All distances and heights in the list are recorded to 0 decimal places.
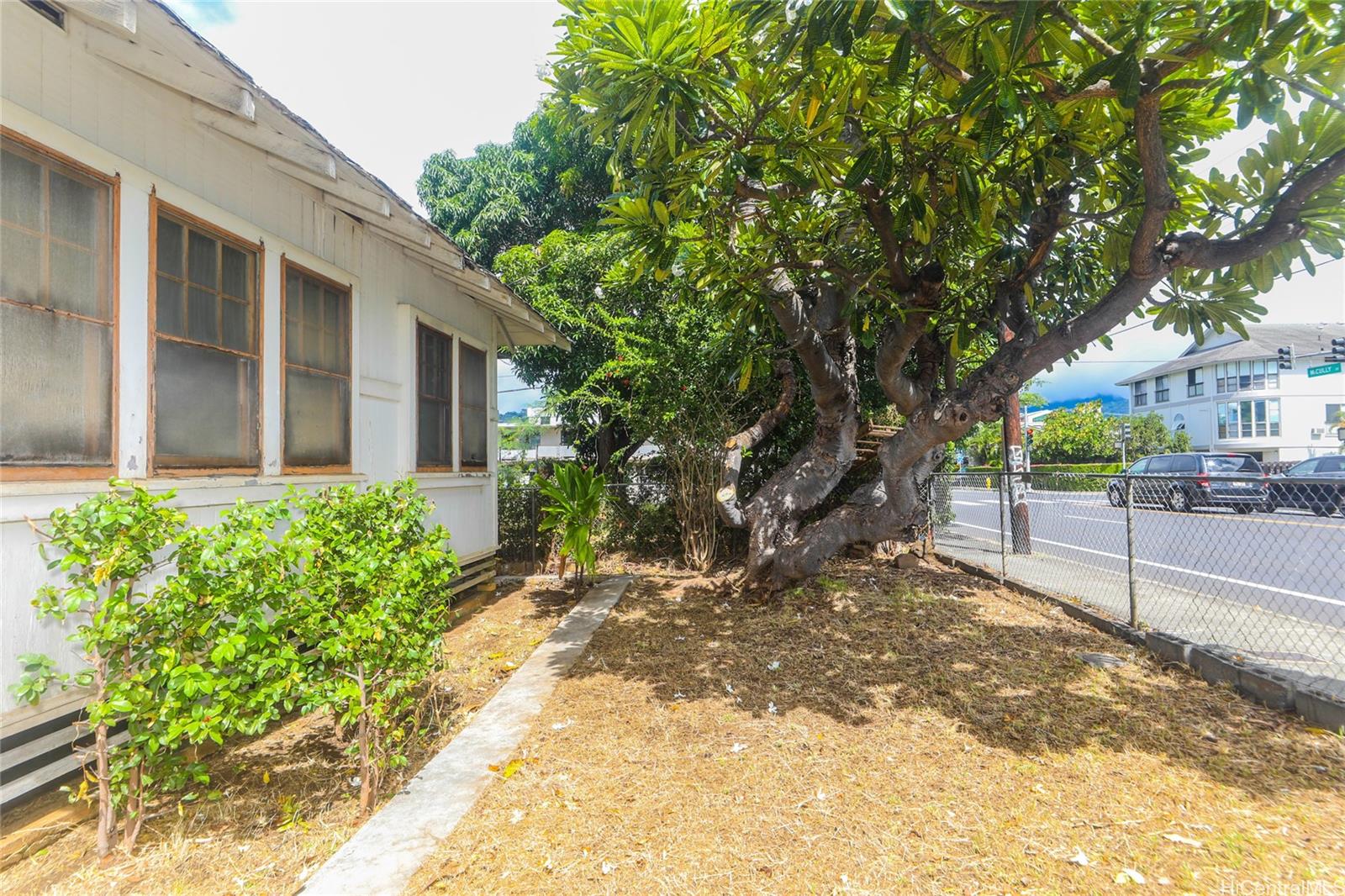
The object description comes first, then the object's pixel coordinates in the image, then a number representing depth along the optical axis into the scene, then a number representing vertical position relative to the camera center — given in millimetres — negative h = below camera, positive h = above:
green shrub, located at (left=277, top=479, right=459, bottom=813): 2543 -697
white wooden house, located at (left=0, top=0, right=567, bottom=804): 2445 +999
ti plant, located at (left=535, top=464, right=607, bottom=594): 6441 -558
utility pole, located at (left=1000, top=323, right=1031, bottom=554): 8180 -448
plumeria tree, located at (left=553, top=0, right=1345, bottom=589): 3104 +2066
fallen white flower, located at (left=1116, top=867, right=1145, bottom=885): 2096 -1562
